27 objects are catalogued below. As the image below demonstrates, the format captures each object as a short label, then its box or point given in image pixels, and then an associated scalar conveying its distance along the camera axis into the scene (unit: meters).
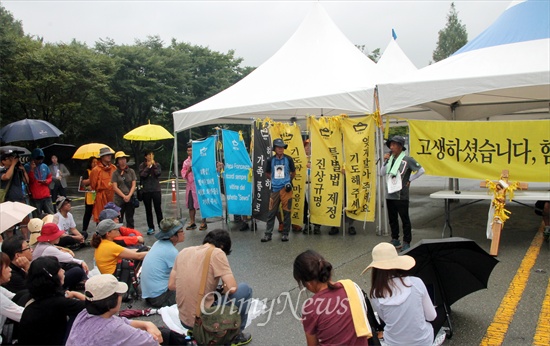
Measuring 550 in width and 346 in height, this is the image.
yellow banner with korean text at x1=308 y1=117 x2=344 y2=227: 7.38
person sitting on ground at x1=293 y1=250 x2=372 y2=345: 2.29
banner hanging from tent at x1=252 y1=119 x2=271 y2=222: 7.78
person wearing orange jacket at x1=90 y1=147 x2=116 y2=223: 7.79
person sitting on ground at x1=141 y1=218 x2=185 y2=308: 4.24
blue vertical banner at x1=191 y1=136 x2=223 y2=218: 8.12
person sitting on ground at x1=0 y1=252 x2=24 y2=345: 3.17
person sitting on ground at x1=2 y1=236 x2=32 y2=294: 3.78
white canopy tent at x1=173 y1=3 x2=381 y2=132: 7.59
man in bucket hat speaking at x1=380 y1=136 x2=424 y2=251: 6.16
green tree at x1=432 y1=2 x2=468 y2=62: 47.50
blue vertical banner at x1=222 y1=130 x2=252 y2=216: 7.95
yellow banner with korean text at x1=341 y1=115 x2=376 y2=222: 7.19
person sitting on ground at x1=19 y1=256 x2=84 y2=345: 2.82
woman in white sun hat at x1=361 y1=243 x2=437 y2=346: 2.60
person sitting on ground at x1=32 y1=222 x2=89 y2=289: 4.63
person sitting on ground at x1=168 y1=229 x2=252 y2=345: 3.28
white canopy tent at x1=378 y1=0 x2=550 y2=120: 6.17
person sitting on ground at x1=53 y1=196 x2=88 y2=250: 6.53
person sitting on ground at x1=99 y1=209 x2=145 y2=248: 5.28
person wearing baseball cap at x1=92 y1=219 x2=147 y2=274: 4.59
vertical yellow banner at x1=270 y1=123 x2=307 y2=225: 7.75
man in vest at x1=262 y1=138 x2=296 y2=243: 7.30
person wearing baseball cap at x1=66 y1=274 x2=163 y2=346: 2.52
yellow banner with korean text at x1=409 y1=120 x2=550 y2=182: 6.23
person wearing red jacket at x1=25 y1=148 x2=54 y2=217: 7.70
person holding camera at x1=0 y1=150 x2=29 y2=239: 7.10
